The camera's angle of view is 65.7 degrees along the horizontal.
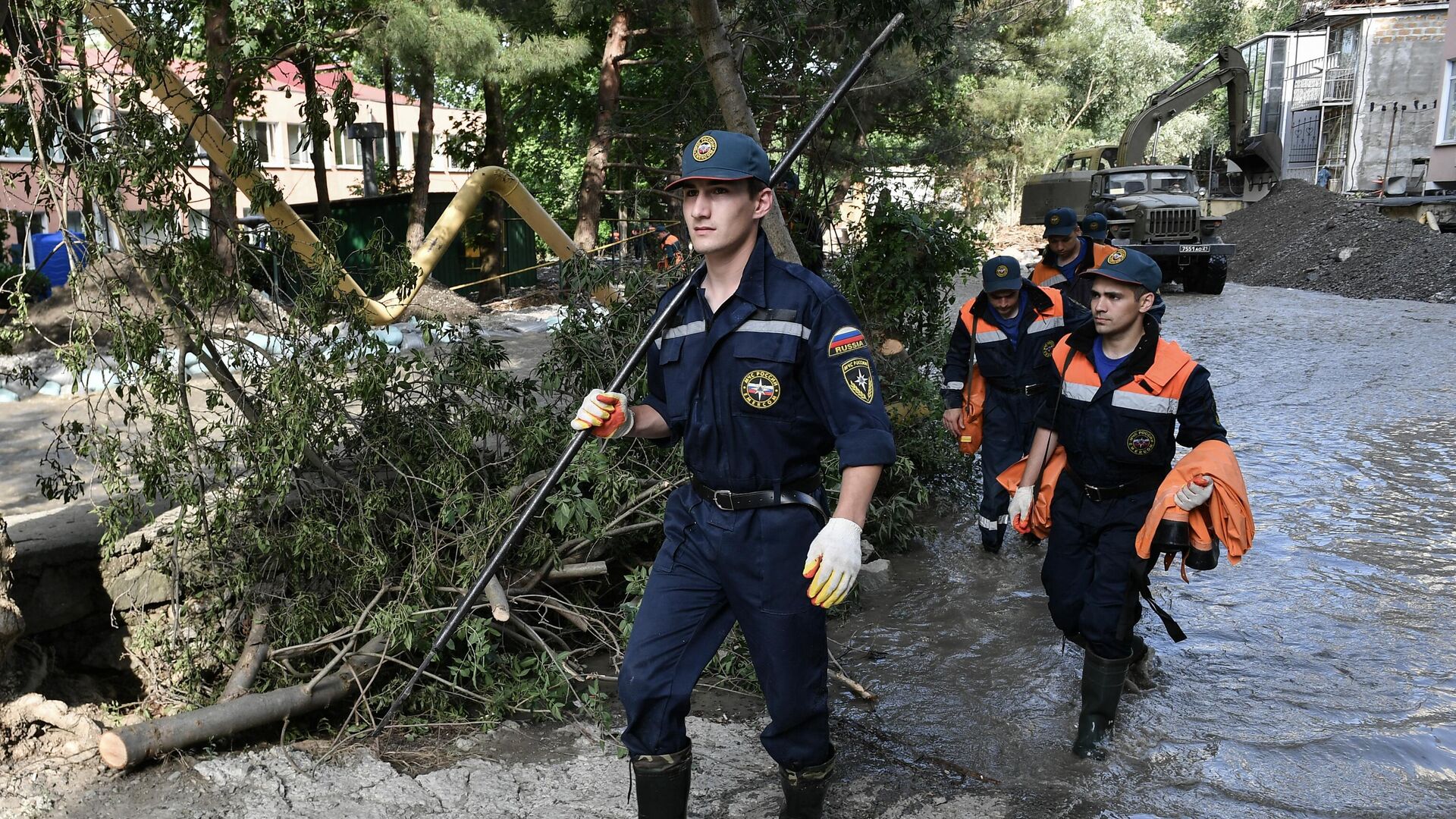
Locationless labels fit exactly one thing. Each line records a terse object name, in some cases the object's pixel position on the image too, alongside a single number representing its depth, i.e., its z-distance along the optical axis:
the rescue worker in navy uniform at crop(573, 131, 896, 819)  2.89
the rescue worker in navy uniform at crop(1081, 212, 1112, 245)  7.32
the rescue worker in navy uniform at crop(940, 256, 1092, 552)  5.65
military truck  18.84
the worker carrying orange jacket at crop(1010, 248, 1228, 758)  3.82
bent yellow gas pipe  4.27
